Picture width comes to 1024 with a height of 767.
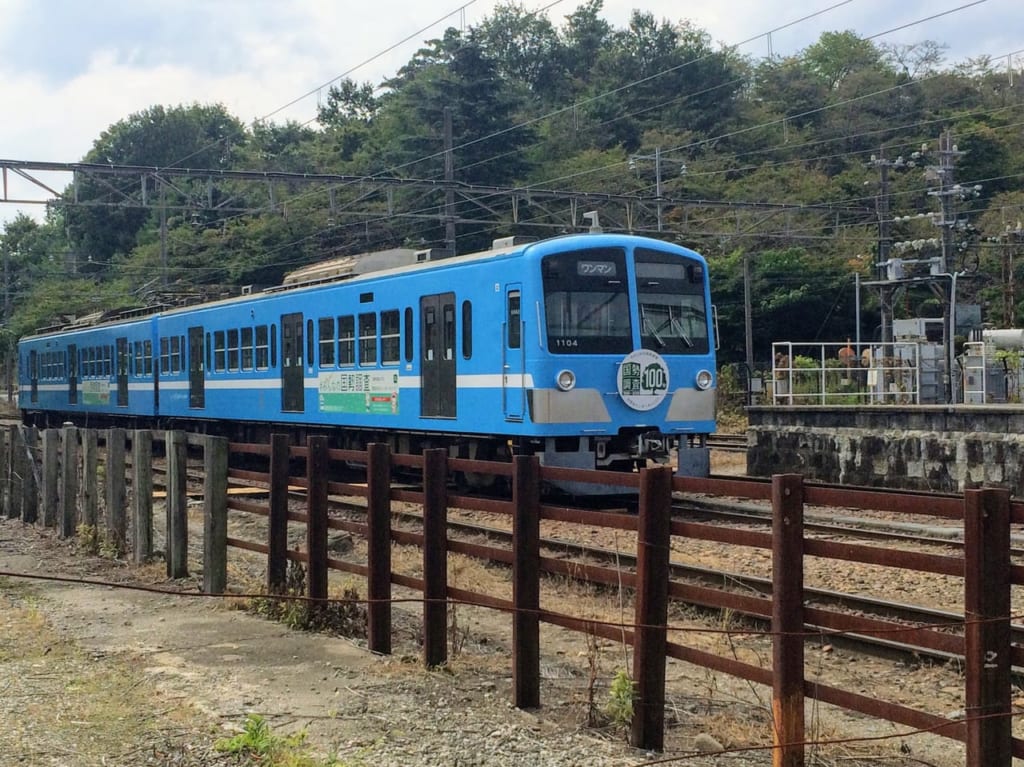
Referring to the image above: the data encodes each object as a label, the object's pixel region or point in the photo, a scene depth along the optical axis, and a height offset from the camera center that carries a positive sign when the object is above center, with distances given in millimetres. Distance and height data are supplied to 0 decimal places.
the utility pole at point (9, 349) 57844 +1745
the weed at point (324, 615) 8227 -1549
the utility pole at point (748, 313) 39688 +1858
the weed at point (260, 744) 5410 -1580
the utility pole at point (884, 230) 34750 +3935
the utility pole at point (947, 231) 25125 +3314
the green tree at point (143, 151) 80000 +15554
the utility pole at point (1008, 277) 38812 +2875
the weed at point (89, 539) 11914 -1464
